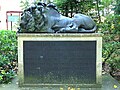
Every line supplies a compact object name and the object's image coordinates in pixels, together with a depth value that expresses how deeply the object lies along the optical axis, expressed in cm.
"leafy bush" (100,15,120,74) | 813
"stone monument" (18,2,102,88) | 625
